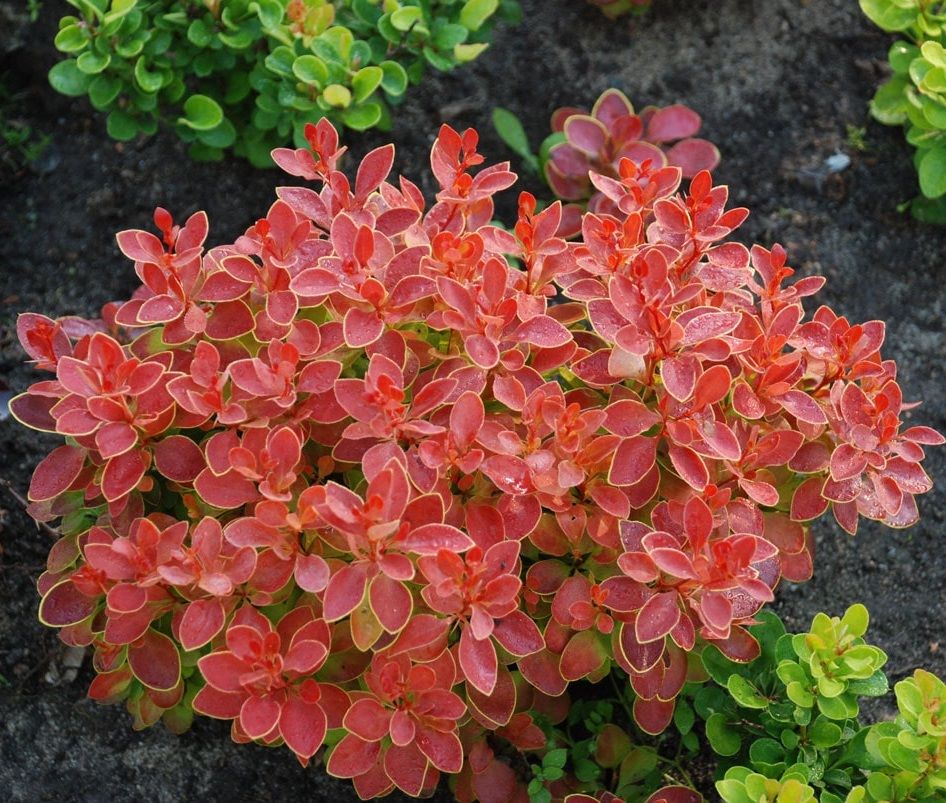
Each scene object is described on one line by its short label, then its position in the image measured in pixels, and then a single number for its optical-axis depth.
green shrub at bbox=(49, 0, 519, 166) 2.51
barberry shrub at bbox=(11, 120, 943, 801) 1.65
